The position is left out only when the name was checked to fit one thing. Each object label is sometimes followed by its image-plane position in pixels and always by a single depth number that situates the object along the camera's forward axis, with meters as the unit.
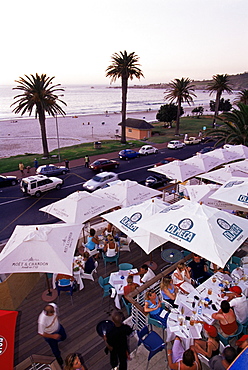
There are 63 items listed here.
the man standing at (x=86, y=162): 33.00
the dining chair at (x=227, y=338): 6.16
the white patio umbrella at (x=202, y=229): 7.20
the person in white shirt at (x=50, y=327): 5.94
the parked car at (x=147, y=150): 39.69
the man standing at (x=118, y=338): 5.26
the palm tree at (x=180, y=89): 53.97
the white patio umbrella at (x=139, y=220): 8.49
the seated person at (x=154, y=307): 6.61
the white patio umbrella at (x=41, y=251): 7.31
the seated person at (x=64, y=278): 8.46
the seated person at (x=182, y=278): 7.46
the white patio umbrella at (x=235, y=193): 10.41
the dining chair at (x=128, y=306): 7.33
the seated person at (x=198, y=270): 8.58
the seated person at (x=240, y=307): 6.46
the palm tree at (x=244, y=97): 48.69
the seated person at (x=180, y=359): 4.93
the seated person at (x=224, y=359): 4.95
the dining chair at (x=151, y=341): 5.71
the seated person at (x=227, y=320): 6.07
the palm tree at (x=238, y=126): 27.12
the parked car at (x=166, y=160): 30.06
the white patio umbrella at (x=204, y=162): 18.69
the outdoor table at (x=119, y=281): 7.84
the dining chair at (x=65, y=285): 8.35
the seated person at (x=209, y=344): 5.76
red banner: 4.37
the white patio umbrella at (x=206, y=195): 12.10
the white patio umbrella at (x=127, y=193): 12.92
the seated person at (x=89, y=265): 9.09
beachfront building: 54.85
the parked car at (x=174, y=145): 44.03
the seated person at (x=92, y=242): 10.64
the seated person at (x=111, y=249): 9.70
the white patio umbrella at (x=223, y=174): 15.35
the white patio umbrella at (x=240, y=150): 21.02
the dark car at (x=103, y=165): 31.06
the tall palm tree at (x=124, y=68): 43.56
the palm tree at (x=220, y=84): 59.59
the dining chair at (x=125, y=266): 8.89
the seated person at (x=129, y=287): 7.54
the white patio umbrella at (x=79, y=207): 11.34
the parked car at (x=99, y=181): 24.38
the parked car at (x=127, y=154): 37.19
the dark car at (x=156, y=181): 24.98
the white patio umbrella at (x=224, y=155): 20.23
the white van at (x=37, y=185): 23.07
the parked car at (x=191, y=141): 48.41
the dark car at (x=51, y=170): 28.43
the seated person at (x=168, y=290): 7.26
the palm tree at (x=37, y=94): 34.44
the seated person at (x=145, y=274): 8.08
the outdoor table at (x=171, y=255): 9.68
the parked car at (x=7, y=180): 26.04
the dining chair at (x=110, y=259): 9.86
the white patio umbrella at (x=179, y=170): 17.12
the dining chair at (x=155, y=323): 6.49
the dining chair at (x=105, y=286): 8.12
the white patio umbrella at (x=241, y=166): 16.39
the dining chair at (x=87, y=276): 9.08
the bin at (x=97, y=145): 43.91
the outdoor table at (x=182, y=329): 5.99
